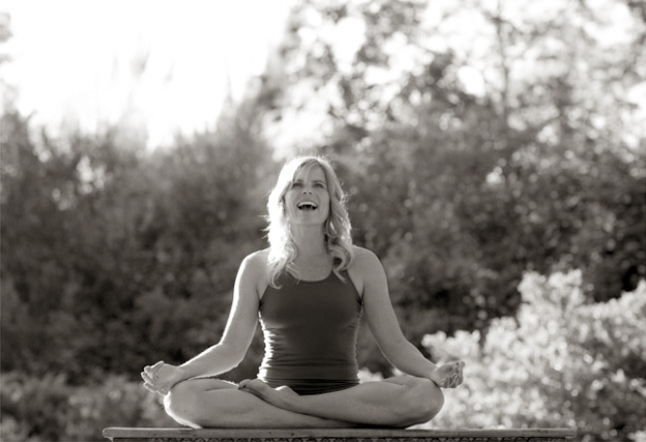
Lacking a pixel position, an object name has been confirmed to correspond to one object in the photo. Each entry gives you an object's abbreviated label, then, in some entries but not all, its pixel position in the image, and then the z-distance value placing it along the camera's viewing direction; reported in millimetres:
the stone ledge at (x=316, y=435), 3621
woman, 3811
